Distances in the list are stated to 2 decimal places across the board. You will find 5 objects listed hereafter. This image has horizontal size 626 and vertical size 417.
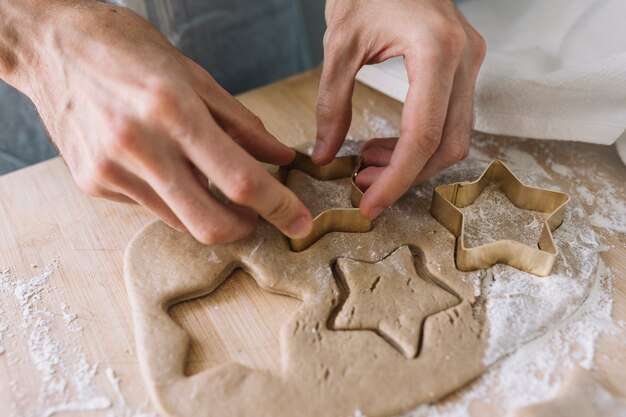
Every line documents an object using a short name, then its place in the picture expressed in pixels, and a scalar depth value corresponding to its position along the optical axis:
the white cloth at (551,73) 0.38
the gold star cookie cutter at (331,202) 0.32
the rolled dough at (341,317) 0.26
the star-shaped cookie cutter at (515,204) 0.31
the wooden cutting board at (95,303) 0.27
